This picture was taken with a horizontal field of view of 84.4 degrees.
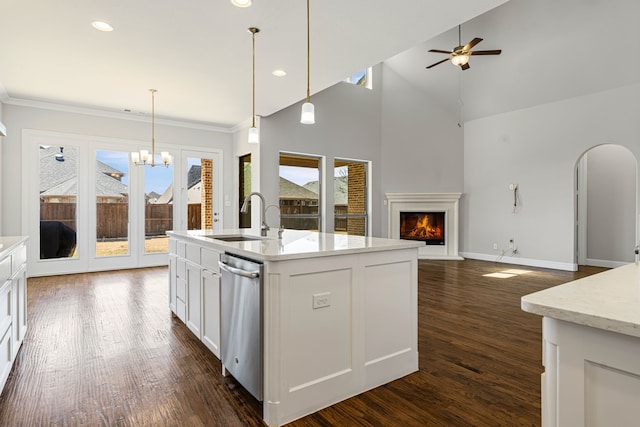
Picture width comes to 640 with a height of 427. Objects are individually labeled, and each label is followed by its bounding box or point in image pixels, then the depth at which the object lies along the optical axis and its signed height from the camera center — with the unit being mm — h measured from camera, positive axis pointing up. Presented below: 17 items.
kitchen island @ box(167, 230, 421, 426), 1858 -608
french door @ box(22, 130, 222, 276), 5629 +212
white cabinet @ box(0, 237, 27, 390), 2121 -598
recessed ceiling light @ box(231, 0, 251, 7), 2904 +1747
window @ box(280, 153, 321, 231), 6879 +432
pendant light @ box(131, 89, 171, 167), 5270 +906
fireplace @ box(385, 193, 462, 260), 7629 -158
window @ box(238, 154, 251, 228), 7215 +631
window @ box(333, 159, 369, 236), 7570 +339
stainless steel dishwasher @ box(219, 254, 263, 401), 1921 -635
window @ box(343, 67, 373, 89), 7961 +3036
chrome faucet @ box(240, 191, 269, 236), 3182 -152
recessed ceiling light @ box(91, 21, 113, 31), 3242 +1747
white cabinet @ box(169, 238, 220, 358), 2518 -628
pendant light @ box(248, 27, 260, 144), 3369 +1697
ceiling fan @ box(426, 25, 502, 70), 4789 +2217
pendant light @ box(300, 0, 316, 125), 2799 +795
